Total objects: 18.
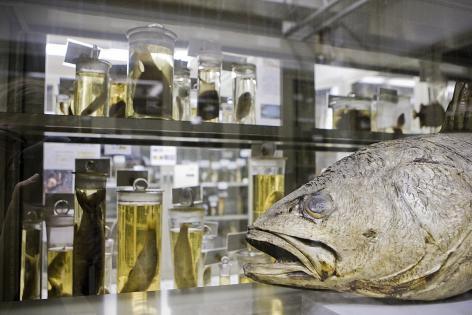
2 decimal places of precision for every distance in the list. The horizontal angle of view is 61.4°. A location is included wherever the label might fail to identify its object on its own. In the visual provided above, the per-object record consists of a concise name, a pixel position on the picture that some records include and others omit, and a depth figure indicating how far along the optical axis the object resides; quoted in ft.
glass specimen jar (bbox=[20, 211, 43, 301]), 3.57
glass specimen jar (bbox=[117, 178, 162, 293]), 3.74
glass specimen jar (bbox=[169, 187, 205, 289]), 4.14
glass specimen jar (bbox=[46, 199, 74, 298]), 3.75
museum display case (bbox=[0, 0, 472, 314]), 3.11
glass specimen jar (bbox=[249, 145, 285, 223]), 4.55
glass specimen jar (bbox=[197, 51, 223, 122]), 4.15
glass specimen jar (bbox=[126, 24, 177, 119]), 3.65
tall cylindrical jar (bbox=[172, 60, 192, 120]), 4.02
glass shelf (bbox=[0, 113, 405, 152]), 3.33
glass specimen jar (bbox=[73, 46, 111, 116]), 3.66
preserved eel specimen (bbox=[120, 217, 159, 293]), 3.73
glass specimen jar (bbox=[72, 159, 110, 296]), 3.71
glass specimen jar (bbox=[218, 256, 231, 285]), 4.35
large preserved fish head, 2.36
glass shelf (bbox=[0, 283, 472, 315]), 2.61
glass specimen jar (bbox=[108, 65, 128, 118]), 3.85
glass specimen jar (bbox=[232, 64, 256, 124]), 4.38
